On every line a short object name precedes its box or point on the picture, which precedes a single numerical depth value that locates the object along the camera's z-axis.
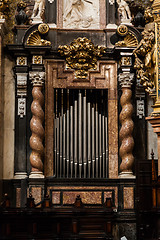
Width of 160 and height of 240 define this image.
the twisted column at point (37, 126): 12.02
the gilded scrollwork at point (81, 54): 12.51
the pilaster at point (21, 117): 12.28
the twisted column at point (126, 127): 12.19
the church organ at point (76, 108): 12.14
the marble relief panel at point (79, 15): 12.83
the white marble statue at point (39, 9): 12.58
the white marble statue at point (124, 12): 12.72
